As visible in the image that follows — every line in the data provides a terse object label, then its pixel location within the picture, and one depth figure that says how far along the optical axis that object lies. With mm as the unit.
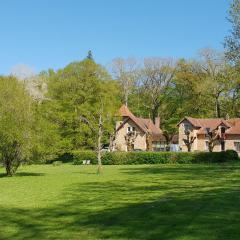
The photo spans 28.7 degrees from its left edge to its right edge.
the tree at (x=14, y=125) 36469
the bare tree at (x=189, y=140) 75331
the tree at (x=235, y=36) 34719
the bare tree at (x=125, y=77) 88375
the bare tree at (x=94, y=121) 69238
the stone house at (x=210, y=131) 76312
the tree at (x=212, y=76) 78938
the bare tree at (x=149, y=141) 81500
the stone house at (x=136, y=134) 83438
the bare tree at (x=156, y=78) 87688
